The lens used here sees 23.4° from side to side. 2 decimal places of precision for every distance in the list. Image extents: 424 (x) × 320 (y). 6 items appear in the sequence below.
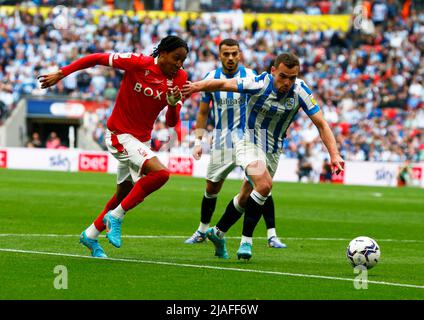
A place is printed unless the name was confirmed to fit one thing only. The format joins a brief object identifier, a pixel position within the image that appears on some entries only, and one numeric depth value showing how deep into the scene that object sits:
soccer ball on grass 10.88
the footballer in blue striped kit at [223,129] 14.02
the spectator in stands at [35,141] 40.82
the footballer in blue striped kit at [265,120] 11.52
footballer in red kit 11.27
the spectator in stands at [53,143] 40.22
